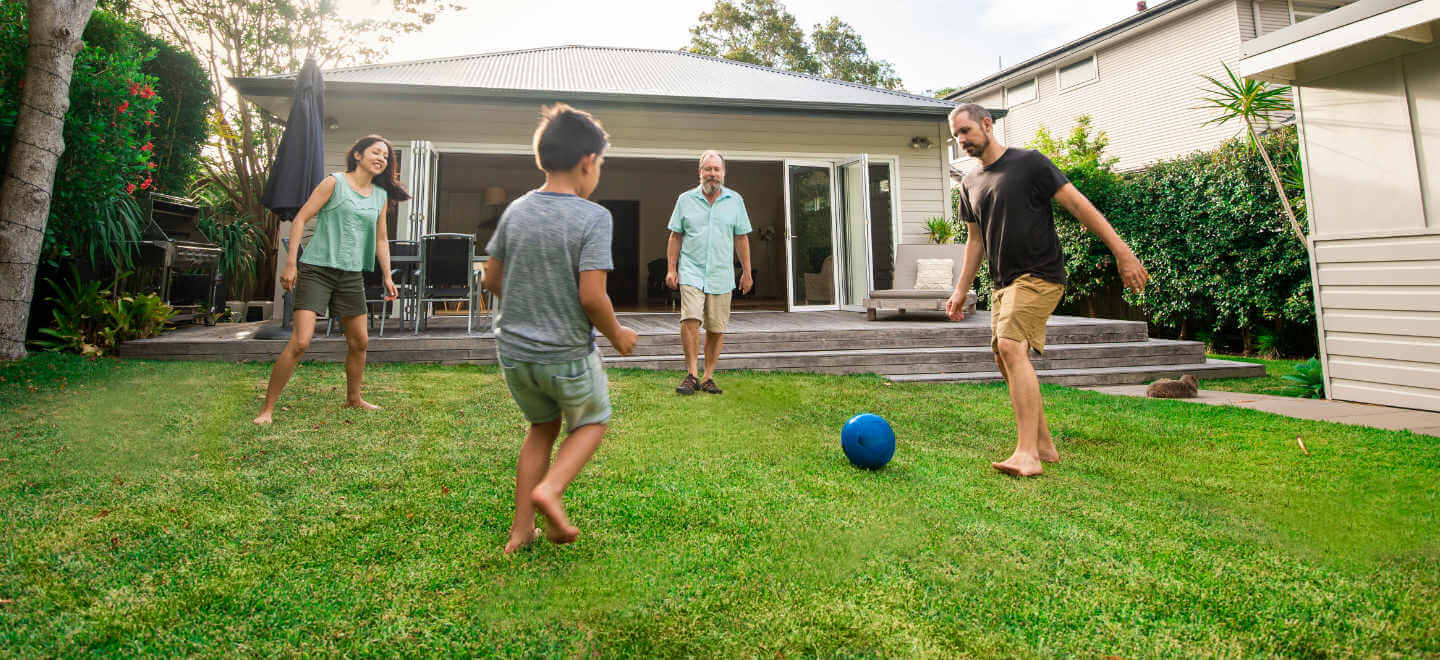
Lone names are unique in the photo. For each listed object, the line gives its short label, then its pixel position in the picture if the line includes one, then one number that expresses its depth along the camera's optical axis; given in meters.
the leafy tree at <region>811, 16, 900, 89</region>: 22.50
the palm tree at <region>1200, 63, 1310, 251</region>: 6.23
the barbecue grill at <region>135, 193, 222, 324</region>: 6.71
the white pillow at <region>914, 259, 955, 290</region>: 8.38
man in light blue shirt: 4.44
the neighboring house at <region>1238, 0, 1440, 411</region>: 4.24
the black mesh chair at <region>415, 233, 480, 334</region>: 6.05
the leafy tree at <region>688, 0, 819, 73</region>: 22.17
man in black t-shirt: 2.74
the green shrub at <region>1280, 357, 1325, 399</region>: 5.06
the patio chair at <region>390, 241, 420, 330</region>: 6.34
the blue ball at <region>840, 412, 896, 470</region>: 2.65
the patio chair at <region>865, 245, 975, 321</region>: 7.80
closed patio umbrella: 5.30
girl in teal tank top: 3.38
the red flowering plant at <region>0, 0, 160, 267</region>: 5.08
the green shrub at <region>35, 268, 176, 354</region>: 5.41
